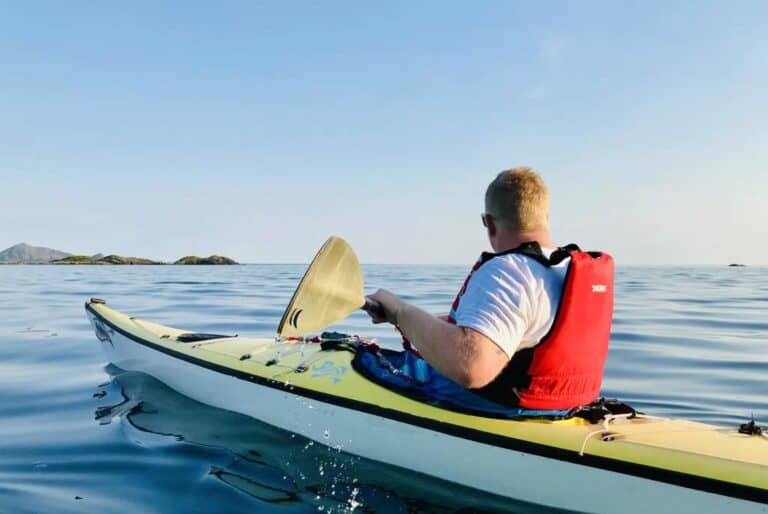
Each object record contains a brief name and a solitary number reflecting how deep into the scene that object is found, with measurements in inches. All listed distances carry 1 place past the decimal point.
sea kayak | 98.4
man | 96.9
